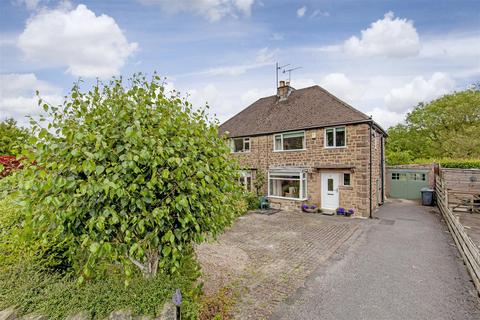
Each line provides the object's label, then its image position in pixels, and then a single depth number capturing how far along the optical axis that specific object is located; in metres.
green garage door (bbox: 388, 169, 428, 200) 17.43
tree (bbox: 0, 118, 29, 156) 20.22
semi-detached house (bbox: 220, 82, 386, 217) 12.22
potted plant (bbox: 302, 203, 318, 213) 13.27
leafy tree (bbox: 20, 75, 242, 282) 2.55
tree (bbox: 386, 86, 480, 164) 23.62
